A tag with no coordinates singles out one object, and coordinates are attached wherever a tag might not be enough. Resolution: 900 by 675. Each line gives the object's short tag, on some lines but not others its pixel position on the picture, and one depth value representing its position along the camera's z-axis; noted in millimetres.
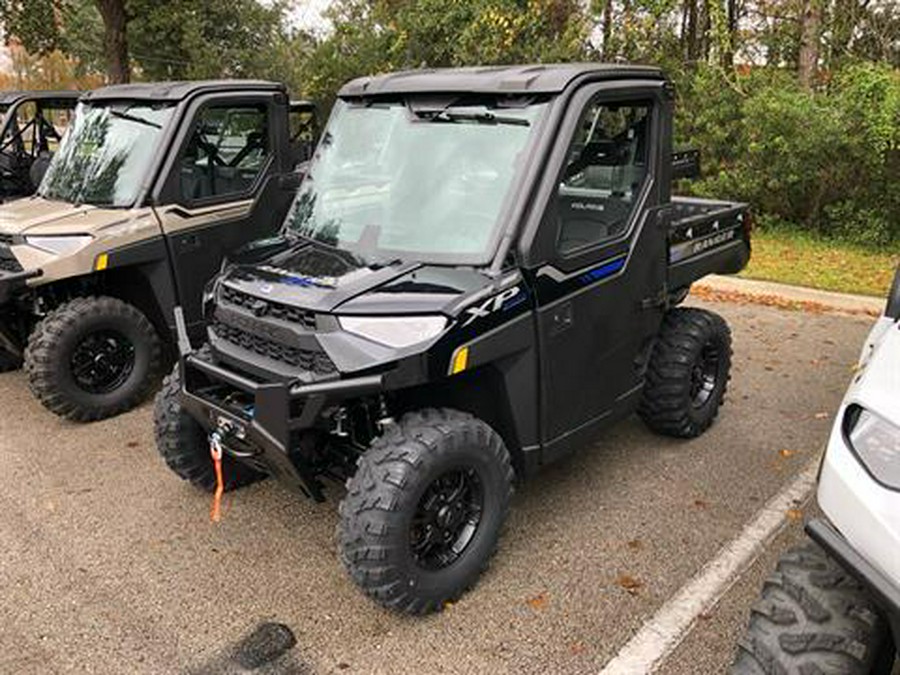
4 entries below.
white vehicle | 1798
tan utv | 4910
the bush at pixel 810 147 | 9852
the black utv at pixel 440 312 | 2900
